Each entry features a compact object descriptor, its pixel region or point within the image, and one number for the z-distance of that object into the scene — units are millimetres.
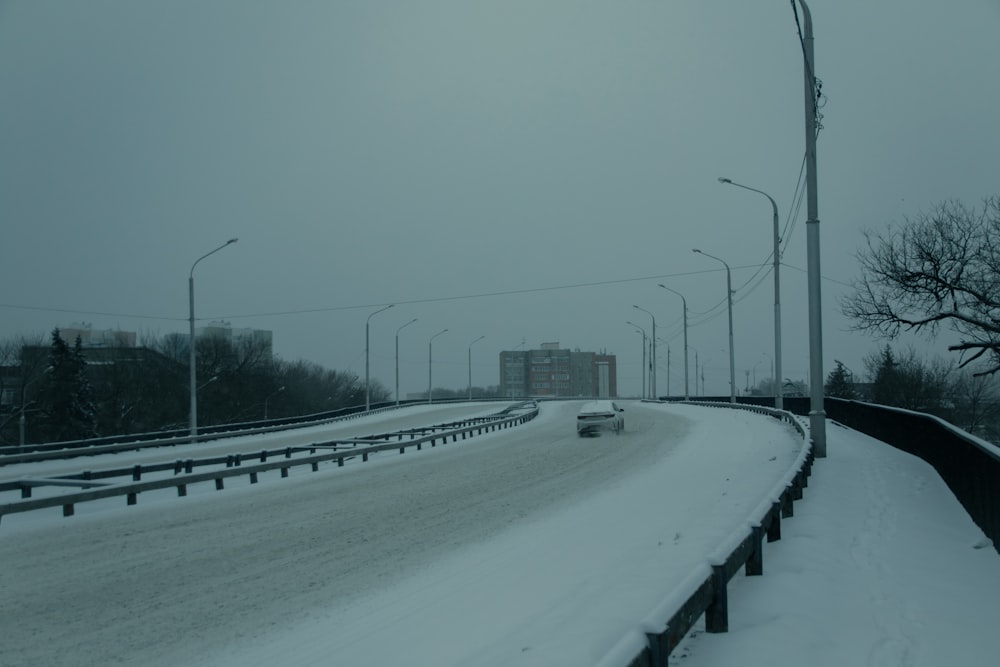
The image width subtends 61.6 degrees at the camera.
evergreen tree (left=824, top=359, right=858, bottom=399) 89262
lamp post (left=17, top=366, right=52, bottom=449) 50600
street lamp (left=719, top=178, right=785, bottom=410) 33375
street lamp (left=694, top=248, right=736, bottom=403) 49719
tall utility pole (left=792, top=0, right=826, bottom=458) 20078
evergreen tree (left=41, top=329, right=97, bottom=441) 60844
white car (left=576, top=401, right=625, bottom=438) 34281
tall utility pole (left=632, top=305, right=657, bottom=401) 82119
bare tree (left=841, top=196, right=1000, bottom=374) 24547
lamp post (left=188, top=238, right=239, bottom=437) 35031
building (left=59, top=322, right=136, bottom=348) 95150
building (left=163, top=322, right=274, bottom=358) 94188
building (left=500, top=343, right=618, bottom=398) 190375
